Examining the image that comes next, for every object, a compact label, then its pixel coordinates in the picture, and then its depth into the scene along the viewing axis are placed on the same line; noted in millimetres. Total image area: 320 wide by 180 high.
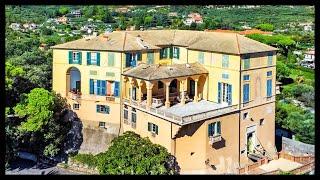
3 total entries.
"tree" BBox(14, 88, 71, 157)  26484
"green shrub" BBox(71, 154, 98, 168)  27403
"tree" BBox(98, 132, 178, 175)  23656
